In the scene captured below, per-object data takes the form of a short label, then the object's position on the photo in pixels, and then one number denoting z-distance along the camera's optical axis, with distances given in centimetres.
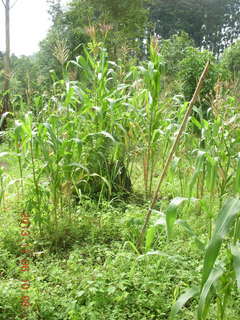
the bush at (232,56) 1259
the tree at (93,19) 1123
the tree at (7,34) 768
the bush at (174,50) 997
